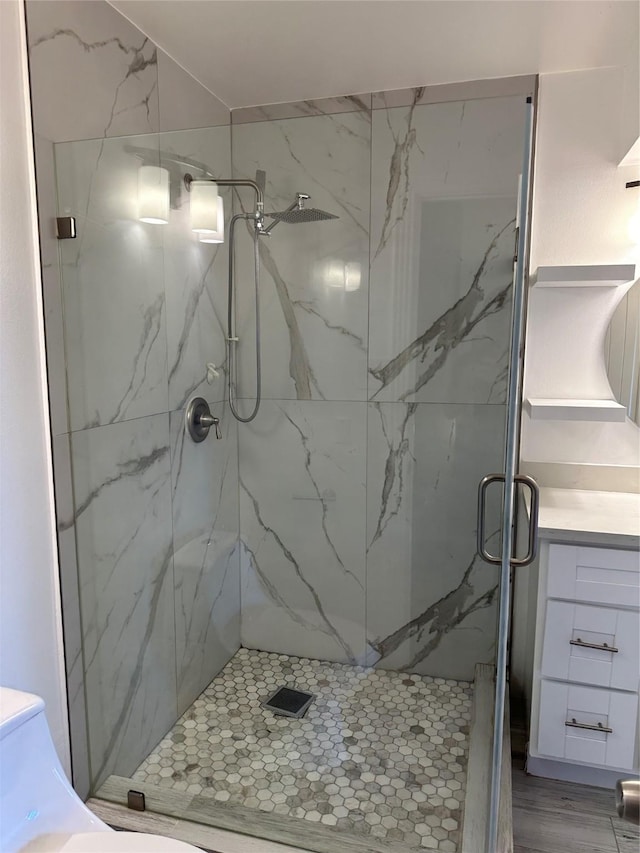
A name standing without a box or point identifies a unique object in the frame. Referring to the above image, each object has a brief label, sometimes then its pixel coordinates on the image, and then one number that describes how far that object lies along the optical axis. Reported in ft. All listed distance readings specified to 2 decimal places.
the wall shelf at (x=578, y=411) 6.61
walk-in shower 5.48
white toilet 3.61
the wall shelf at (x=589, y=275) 6.34
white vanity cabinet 5.75
